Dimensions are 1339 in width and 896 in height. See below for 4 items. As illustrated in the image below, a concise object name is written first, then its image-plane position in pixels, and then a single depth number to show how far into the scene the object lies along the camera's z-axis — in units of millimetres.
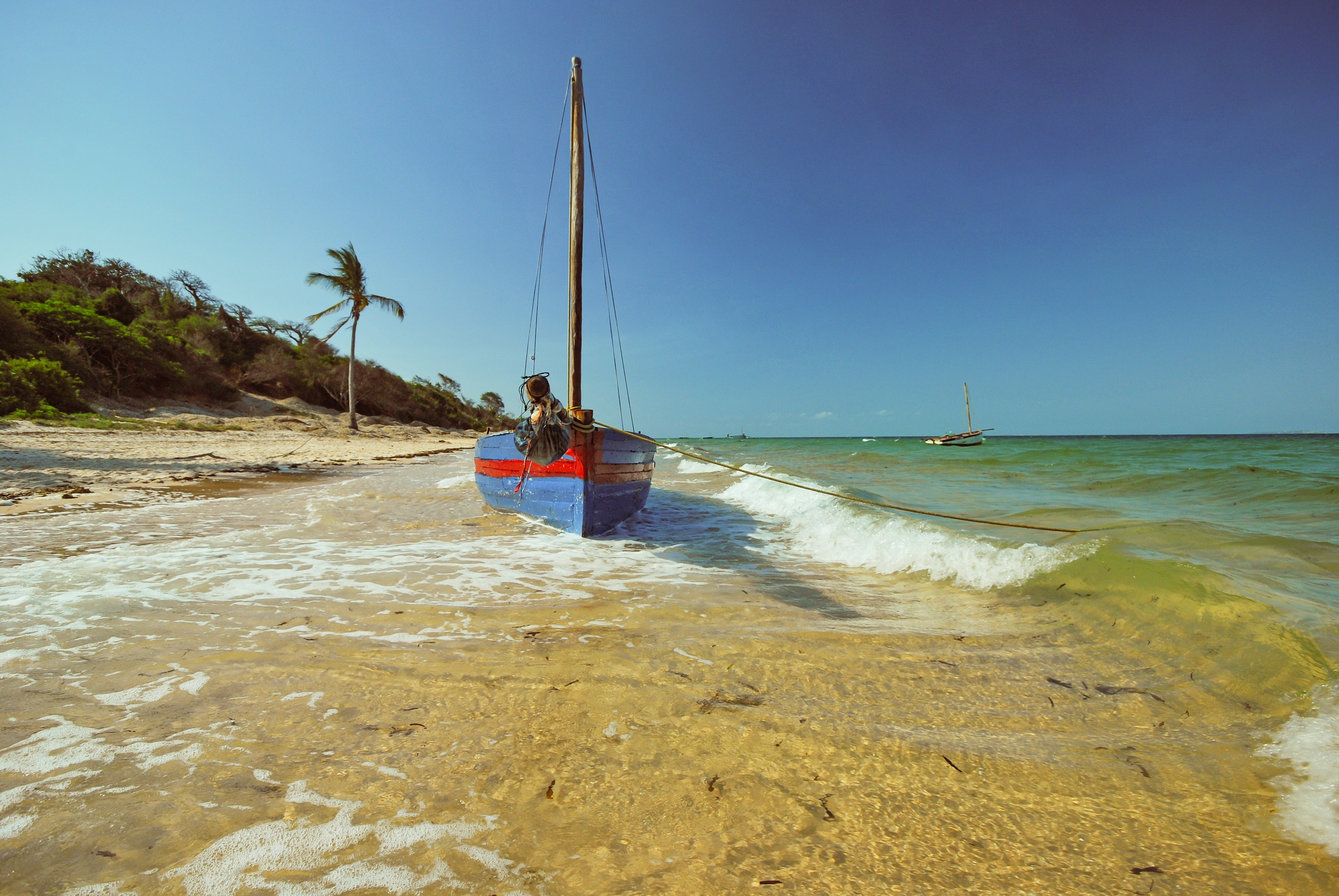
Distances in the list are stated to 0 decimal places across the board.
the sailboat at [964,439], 43938
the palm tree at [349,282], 28156
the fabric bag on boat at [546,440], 6160
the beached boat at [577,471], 6691
